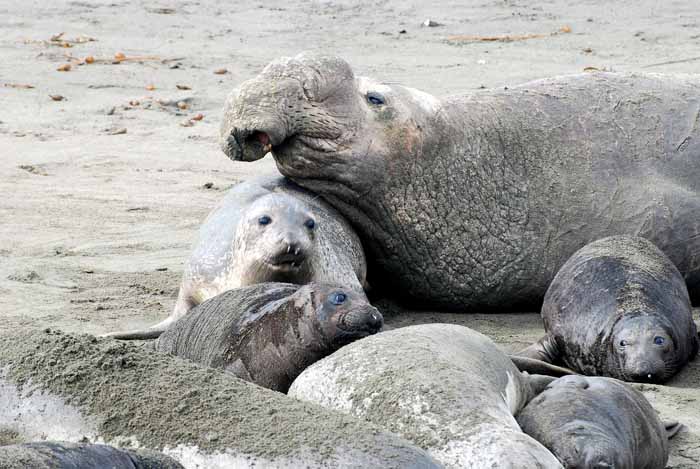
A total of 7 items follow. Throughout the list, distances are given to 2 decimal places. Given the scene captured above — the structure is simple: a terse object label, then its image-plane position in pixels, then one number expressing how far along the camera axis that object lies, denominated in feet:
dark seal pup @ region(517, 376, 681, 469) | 27.37
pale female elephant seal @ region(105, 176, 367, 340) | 40.45
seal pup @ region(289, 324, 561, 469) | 24.89
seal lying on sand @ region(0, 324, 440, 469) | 23.15
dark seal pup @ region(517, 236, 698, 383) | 38.45
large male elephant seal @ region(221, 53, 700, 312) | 44.80
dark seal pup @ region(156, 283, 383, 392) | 31.68
